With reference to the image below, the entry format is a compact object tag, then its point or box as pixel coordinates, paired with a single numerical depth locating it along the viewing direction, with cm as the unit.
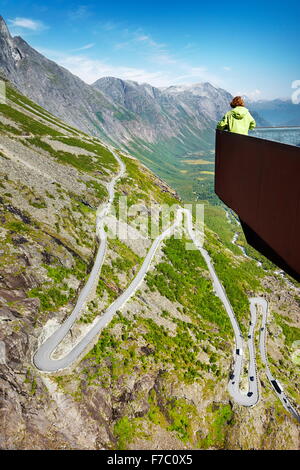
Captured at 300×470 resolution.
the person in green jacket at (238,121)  648
